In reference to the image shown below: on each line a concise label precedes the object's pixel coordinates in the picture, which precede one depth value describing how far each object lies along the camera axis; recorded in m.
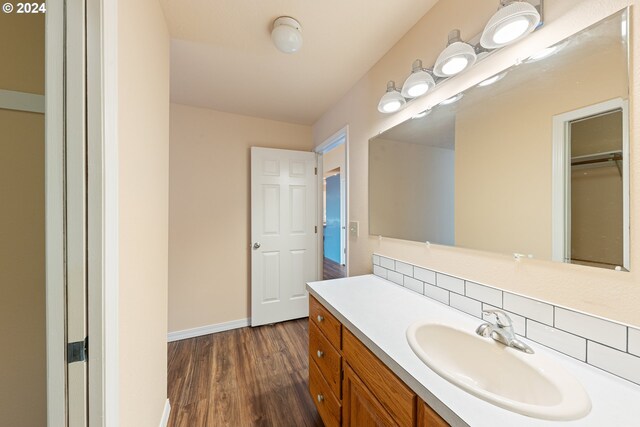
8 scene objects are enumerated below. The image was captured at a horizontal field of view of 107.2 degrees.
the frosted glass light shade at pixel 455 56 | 1.01
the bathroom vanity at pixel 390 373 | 0.54
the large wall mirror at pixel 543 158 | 0.68
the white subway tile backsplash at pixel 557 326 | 0.64
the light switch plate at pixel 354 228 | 1.92
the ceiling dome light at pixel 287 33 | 1.32
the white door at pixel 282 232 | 2.57
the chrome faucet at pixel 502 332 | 0.77
